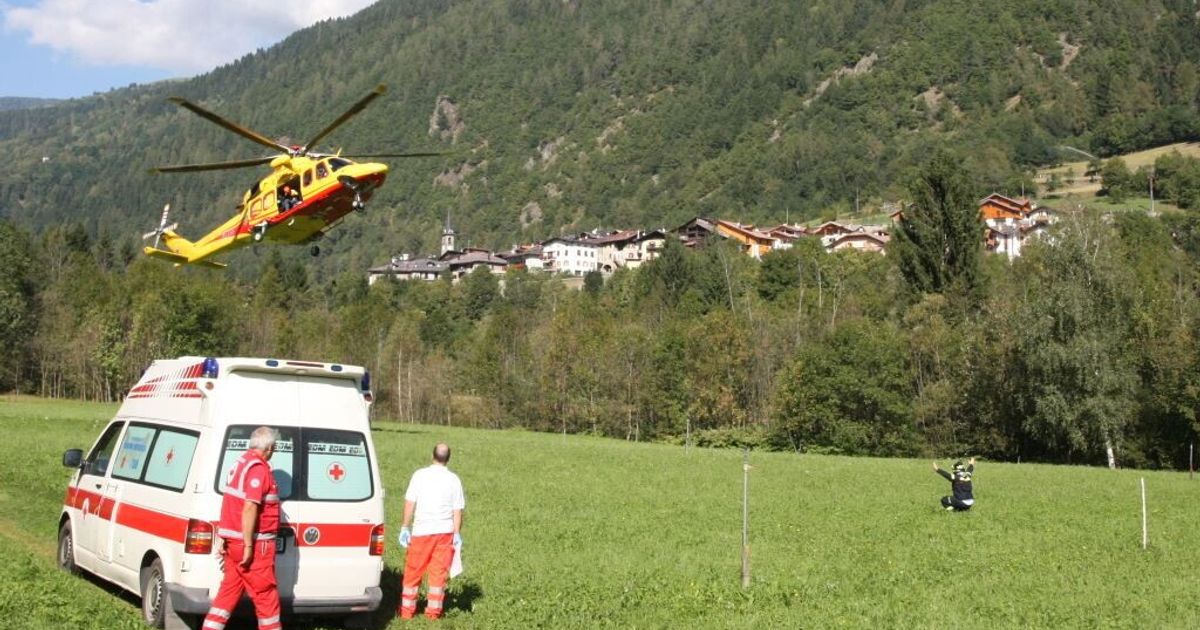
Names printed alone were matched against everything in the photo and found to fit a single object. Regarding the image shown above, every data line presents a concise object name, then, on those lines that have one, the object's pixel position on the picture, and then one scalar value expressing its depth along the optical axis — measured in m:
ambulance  10.66
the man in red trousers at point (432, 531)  12.27
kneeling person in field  26.78
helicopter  28.72
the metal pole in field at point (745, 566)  14.96
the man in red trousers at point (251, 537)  10.15
